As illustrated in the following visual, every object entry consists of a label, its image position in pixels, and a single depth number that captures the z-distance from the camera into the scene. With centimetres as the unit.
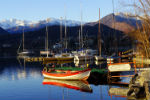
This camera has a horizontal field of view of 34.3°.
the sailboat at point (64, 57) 8788
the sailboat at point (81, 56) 8938
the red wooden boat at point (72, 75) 3975
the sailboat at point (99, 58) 8781
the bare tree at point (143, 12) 2373
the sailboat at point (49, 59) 8396
